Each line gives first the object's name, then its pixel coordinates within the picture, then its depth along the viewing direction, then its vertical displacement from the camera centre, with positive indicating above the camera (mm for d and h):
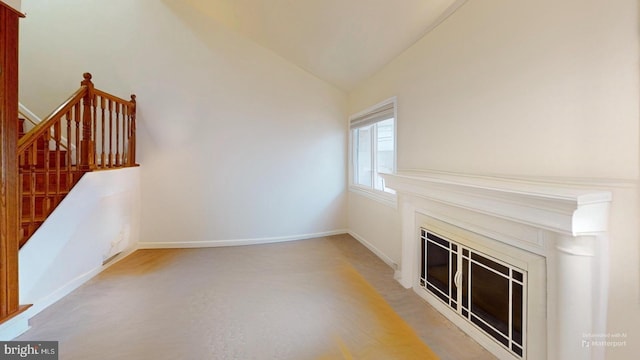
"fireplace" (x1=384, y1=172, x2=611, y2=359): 1209 -452
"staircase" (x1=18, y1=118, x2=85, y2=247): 2273 -78
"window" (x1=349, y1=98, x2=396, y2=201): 3311 +449
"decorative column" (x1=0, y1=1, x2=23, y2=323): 1894 +131
